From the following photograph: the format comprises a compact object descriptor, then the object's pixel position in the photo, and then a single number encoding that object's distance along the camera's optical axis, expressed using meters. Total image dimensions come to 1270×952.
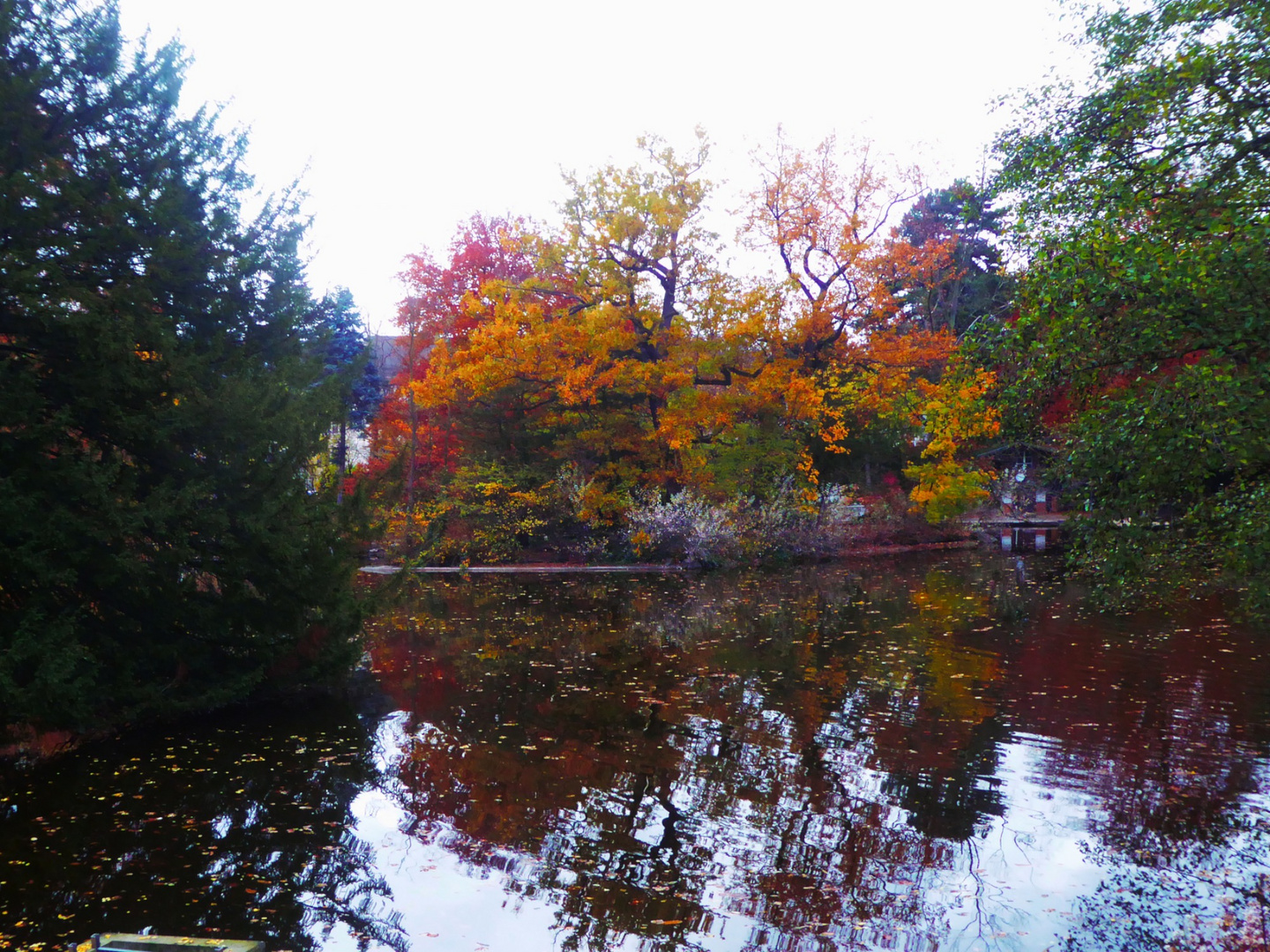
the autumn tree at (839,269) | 23.28
